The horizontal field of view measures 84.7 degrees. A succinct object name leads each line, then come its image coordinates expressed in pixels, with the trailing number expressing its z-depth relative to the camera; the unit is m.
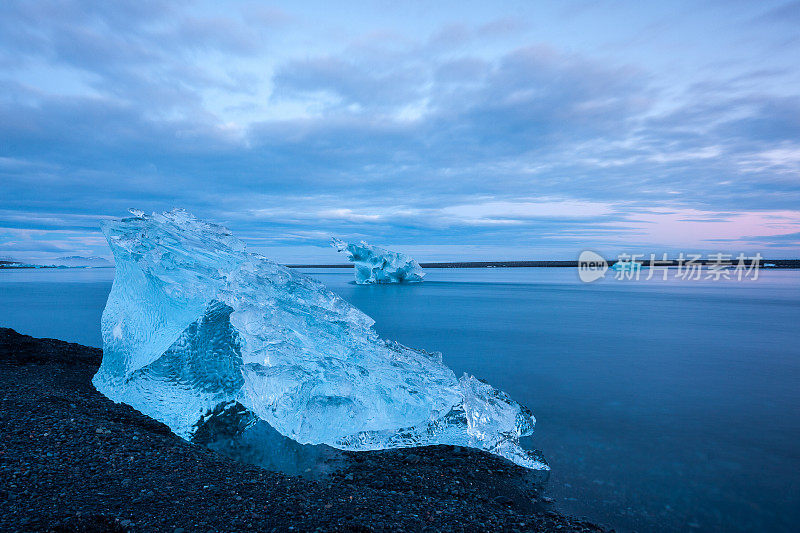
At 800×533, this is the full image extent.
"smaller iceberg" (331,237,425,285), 36.00
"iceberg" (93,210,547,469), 4.86
